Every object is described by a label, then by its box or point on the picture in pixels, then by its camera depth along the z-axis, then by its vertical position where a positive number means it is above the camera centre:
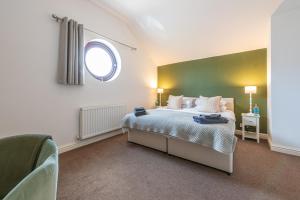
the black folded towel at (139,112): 2.77 -0.22
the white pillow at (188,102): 3.74 -0.03
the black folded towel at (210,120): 2.06 -0.29
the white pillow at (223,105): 3.23 -0.11
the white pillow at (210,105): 3.13 -0.09
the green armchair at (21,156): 0.87 -0.35
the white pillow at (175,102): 3.76 -0.03
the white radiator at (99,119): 2.70 -0.40
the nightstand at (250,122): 2.84 -0.44
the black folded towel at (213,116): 2.11 -0.23
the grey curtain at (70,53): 2.34 +0.83
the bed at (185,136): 1.79 -0.53
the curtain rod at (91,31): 2.31 +1.42
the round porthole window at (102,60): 3.05 +0.97
